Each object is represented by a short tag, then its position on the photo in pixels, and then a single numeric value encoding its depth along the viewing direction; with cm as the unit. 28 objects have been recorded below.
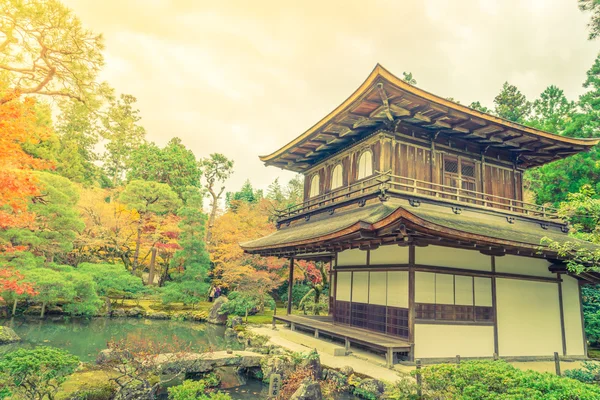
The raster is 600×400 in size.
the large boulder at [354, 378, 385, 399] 714
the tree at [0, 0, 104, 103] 843
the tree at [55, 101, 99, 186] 3203
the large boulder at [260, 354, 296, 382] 827
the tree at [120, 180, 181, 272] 2523
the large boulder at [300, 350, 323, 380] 798
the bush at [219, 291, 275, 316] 2000
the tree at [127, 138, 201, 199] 3388
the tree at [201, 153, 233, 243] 3612
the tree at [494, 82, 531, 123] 2973
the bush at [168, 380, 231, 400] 524
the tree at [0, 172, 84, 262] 1644
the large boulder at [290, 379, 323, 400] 641
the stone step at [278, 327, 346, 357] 980
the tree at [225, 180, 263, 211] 4138
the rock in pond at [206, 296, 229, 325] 1970
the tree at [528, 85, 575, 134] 2123
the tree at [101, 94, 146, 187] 4153
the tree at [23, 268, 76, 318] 1486
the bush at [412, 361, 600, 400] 418
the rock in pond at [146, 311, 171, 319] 2039
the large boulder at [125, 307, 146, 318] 2038
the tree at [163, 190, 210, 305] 2131
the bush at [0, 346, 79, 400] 527
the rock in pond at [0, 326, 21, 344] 1268
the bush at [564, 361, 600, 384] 788
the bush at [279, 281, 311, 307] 2584
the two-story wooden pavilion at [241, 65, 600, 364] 896
